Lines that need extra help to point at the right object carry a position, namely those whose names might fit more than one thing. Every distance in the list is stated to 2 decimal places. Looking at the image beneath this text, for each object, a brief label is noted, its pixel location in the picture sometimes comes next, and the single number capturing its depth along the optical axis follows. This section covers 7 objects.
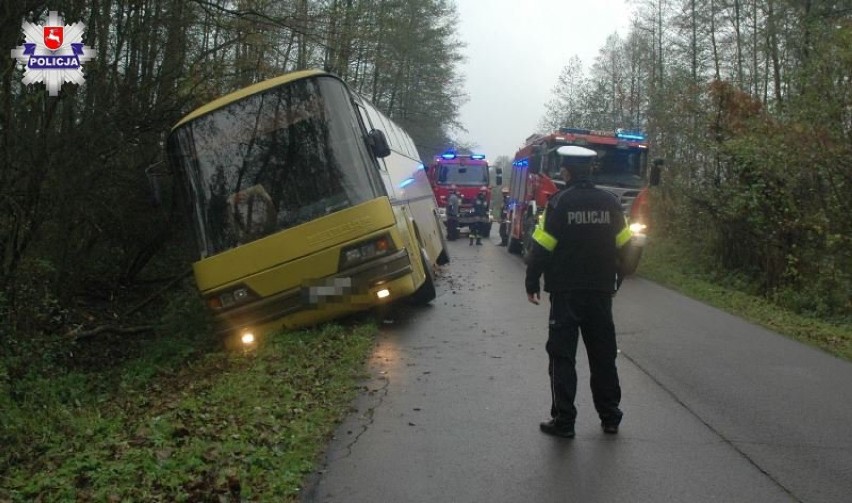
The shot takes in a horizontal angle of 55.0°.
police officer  5.82
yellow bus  9.16
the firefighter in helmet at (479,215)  29.52
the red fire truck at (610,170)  17.20
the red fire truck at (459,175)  31.70
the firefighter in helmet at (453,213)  29.56
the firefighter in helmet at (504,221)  26.56
